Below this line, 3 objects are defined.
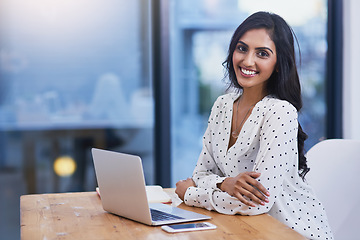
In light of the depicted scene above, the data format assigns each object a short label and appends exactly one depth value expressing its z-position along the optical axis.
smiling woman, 2.41
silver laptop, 2.24
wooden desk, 2.17
